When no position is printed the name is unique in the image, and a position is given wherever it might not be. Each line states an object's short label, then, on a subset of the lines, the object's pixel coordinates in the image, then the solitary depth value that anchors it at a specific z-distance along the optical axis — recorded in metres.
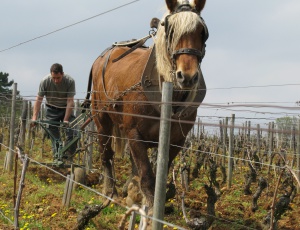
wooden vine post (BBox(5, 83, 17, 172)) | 8.43
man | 7.52
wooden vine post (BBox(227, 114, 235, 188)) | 8.73
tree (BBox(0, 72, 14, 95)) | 54.19
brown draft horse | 3.78
